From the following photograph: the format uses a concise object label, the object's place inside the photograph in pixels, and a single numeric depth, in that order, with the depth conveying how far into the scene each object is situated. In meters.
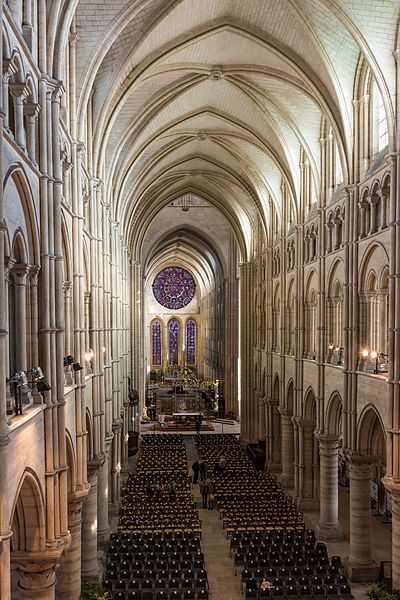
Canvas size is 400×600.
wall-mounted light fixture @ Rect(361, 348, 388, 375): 22.00
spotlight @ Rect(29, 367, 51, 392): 11.96
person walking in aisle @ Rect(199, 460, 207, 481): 38.33
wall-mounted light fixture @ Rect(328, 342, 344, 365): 26.42
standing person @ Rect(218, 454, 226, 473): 38.56
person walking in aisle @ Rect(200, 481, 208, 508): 34.32
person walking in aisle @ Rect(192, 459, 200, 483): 38.50
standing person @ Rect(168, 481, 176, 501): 32.75
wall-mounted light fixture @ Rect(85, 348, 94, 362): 20.44
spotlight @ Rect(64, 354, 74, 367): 15.23
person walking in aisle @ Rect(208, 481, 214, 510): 33.88
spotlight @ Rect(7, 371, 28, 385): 10.69
